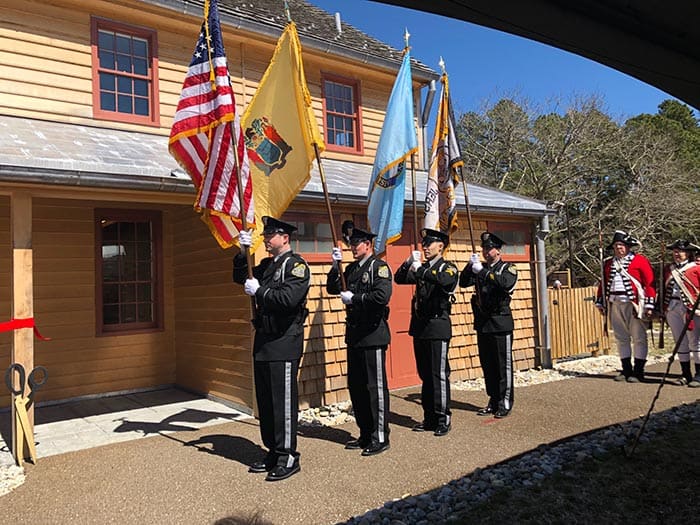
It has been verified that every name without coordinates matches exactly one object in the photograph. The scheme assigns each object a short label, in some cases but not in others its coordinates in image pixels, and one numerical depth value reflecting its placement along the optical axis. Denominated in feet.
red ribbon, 15.77
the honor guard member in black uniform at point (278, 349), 14.40
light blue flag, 19.62
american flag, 15.38
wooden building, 21.90
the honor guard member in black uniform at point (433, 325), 17.78
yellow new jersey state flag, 16.83
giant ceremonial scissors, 15.74
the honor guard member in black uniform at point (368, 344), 16.10
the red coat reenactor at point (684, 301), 24.68
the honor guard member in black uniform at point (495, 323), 19.93
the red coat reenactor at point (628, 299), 24.90
